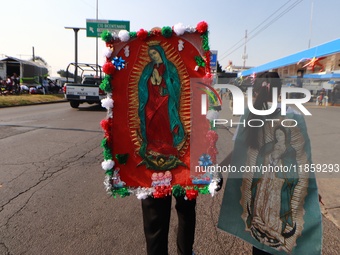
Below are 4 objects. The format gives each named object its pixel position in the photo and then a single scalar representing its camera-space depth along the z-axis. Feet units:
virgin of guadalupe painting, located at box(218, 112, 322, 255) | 6.25
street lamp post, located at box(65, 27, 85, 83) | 62.80
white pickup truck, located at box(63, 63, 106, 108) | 43.73
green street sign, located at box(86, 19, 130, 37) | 61.06
